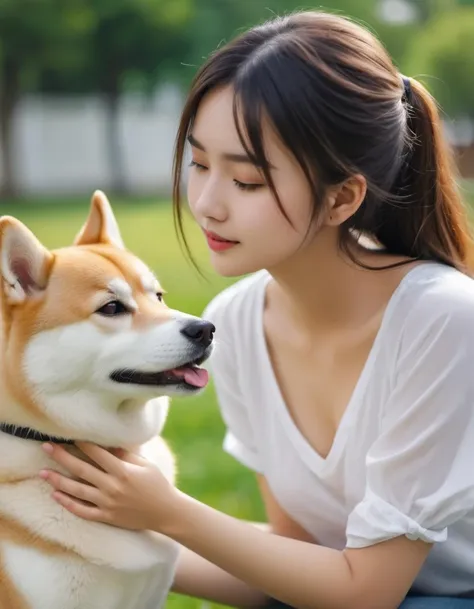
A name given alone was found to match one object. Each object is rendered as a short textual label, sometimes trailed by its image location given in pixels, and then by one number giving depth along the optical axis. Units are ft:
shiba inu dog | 6.11
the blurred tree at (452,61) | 49.96
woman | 6.24
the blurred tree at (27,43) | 60.64
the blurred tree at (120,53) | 63.72
